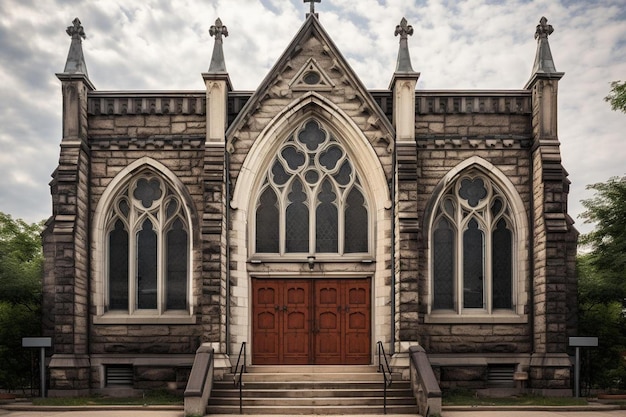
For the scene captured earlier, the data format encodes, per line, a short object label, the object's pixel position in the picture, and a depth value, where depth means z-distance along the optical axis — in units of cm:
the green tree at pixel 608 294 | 1808
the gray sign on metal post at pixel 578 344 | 1589
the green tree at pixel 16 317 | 1788
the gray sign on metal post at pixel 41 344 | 1591
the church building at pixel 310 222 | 1614
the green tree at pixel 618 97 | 2183
